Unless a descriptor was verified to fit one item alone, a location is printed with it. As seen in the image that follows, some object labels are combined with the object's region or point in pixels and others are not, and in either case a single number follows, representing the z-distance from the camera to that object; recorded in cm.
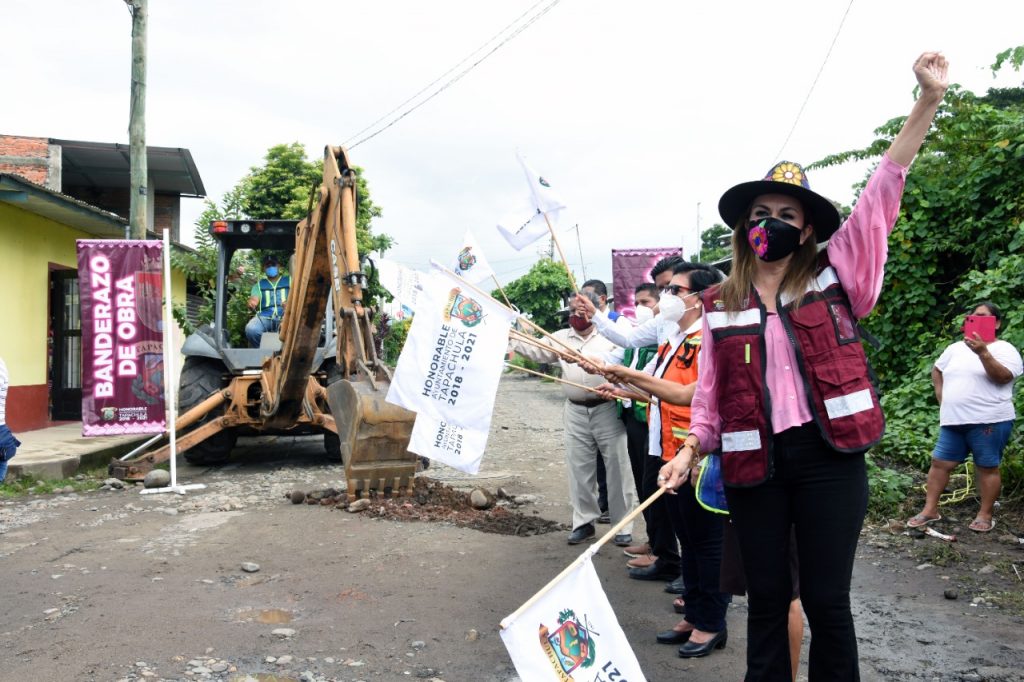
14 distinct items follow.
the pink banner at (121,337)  865
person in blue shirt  998
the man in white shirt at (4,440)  657
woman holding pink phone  609
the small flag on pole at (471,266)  594
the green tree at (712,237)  4858
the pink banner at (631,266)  1230
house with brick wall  1165
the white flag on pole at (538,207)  601
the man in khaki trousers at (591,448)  612
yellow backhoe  707
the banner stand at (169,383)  830
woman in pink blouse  251
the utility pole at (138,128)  1177
